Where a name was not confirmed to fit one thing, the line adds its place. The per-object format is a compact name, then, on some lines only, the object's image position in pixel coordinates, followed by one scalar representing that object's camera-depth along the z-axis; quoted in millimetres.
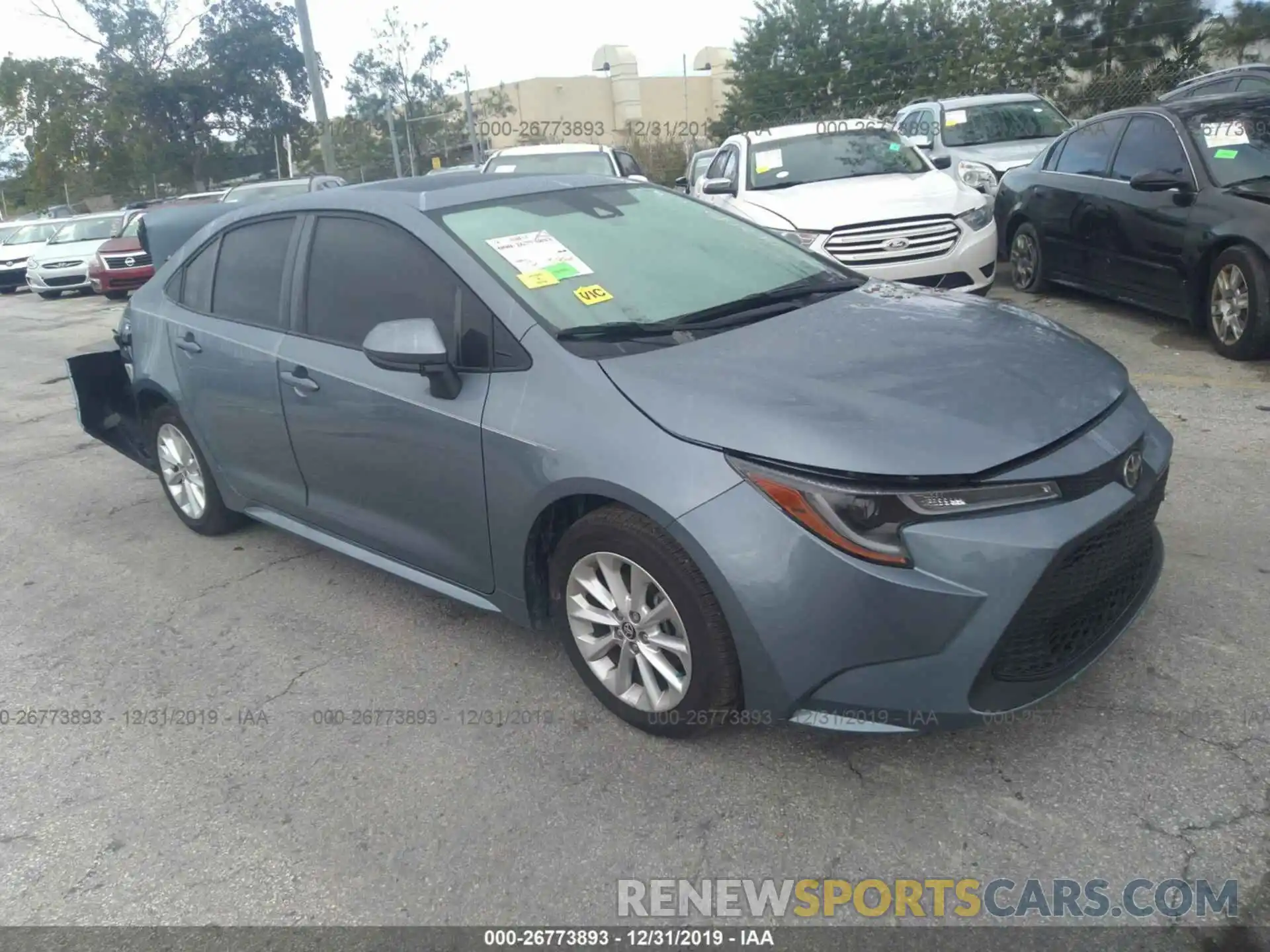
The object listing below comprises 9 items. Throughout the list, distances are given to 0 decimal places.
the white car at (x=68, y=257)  20156
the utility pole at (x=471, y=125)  23405
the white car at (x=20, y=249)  23578
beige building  50656
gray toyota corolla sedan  2609
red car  17422
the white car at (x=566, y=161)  11969
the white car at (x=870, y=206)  7680
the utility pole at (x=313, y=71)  18094
